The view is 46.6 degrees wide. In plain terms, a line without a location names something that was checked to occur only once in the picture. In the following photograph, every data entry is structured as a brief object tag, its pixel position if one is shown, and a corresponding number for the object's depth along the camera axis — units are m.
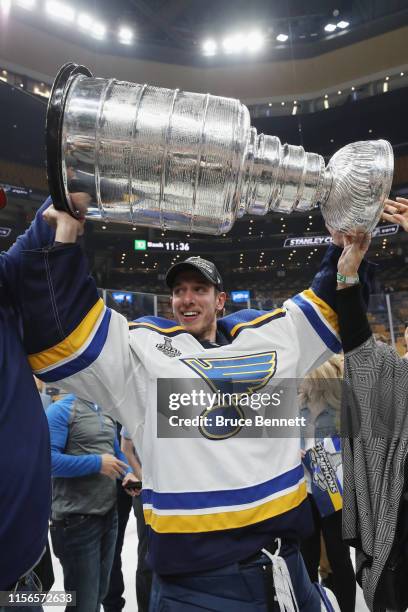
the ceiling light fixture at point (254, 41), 12.38
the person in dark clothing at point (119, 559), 2.27
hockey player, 0.89
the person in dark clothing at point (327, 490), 2.03
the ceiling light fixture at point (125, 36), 11.84
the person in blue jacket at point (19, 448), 0.82
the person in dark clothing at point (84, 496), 1.78
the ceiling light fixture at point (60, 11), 10.41
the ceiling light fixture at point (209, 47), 12.61
